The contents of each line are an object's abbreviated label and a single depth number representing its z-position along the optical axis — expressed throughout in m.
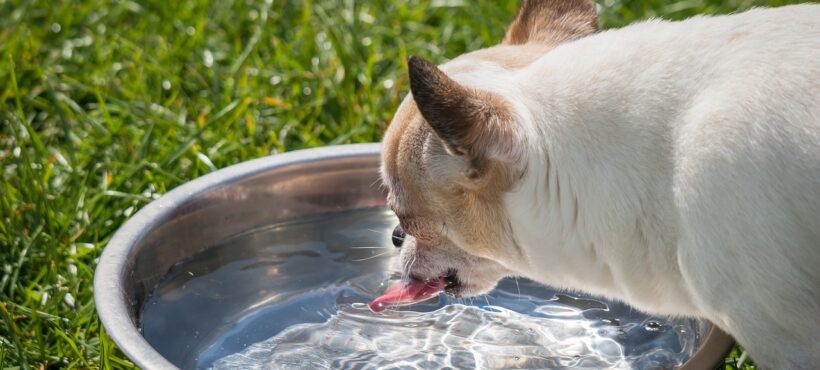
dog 2.54
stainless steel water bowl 3.54
